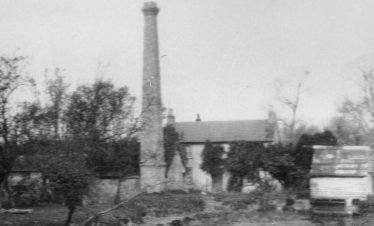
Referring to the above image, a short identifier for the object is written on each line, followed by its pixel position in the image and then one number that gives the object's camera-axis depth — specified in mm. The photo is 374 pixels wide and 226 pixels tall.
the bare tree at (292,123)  54094
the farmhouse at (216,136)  50125
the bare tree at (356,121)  51000
